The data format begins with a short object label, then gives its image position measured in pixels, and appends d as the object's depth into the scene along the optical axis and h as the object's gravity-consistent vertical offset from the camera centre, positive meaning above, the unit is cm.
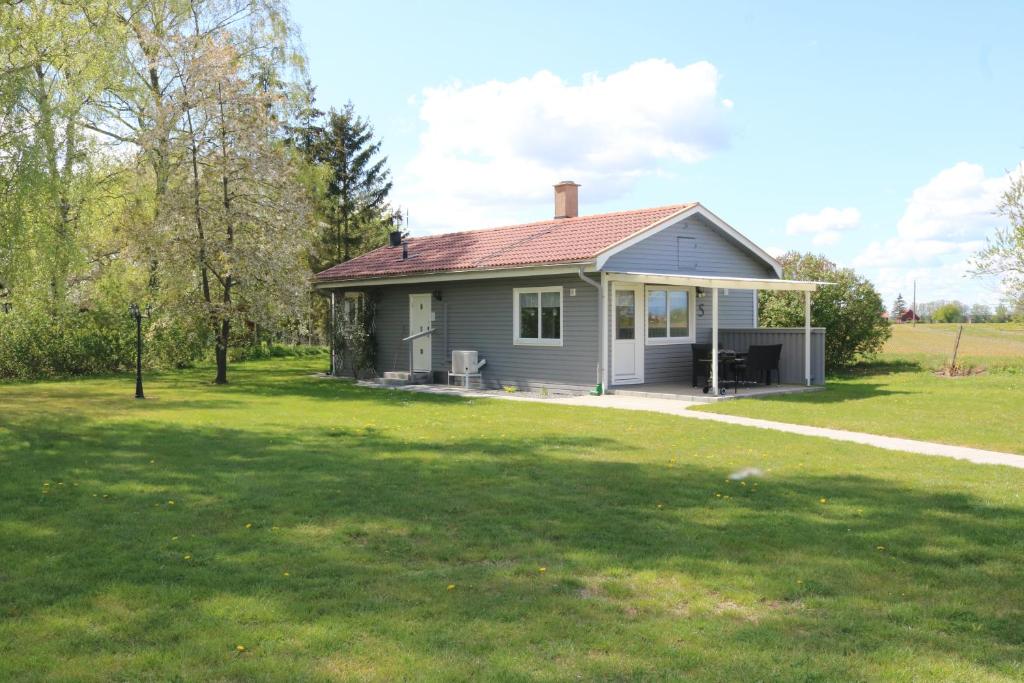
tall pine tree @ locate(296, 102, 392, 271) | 3878 +744
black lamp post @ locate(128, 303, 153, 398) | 1677 -59
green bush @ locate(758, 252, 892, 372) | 2206 +59
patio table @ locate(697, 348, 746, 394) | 1694 -52
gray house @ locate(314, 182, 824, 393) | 1706 +80
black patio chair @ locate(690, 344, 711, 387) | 1730 -51
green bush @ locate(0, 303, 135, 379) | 2244 -30
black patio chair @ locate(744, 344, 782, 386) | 1748 -50
